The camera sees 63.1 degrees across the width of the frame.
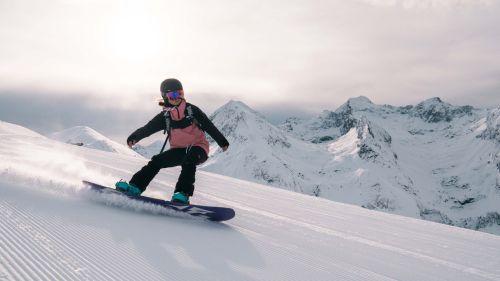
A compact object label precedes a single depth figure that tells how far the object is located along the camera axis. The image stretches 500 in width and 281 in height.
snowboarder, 6.47
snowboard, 5.55
